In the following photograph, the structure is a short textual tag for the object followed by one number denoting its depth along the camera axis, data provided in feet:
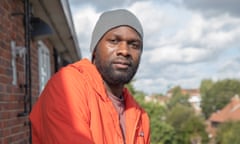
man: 5.65
